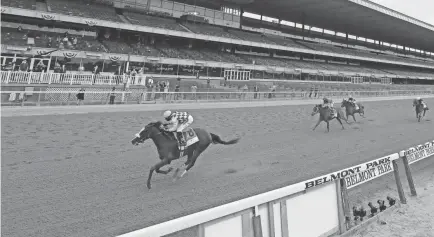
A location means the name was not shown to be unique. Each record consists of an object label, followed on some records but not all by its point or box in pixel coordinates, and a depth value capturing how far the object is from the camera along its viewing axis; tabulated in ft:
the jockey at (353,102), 46.34
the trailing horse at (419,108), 50.67
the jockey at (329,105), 37.55
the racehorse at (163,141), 16.47
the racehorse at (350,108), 45.99
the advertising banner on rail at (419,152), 18.03
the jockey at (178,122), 17.13
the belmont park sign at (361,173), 11.37
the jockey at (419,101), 51.45
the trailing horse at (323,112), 37.40
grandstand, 68.28
